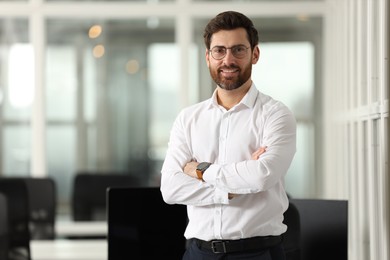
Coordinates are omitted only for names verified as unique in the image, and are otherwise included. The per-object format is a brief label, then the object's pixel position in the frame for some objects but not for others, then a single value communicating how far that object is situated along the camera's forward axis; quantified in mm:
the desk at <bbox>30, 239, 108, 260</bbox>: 7482
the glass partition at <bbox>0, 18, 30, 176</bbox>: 9336
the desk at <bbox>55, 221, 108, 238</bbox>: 9095
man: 4014
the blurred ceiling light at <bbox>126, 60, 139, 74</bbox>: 9427
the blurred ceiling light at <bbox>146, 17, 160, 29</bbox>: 9278
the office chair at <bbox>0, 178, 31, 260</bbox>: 7172
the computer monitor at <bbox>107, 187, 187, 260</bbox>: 5104
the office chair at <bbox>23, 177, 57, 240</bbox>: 8050
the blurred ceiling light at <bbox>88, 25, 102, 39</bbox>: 9404
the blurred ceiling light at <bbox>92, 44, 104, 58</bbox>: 9479
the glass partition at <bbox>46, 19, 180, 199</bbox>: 9364
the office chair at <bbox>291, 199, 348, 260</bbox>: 5018
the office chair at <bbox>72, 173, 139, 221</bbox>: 8521
